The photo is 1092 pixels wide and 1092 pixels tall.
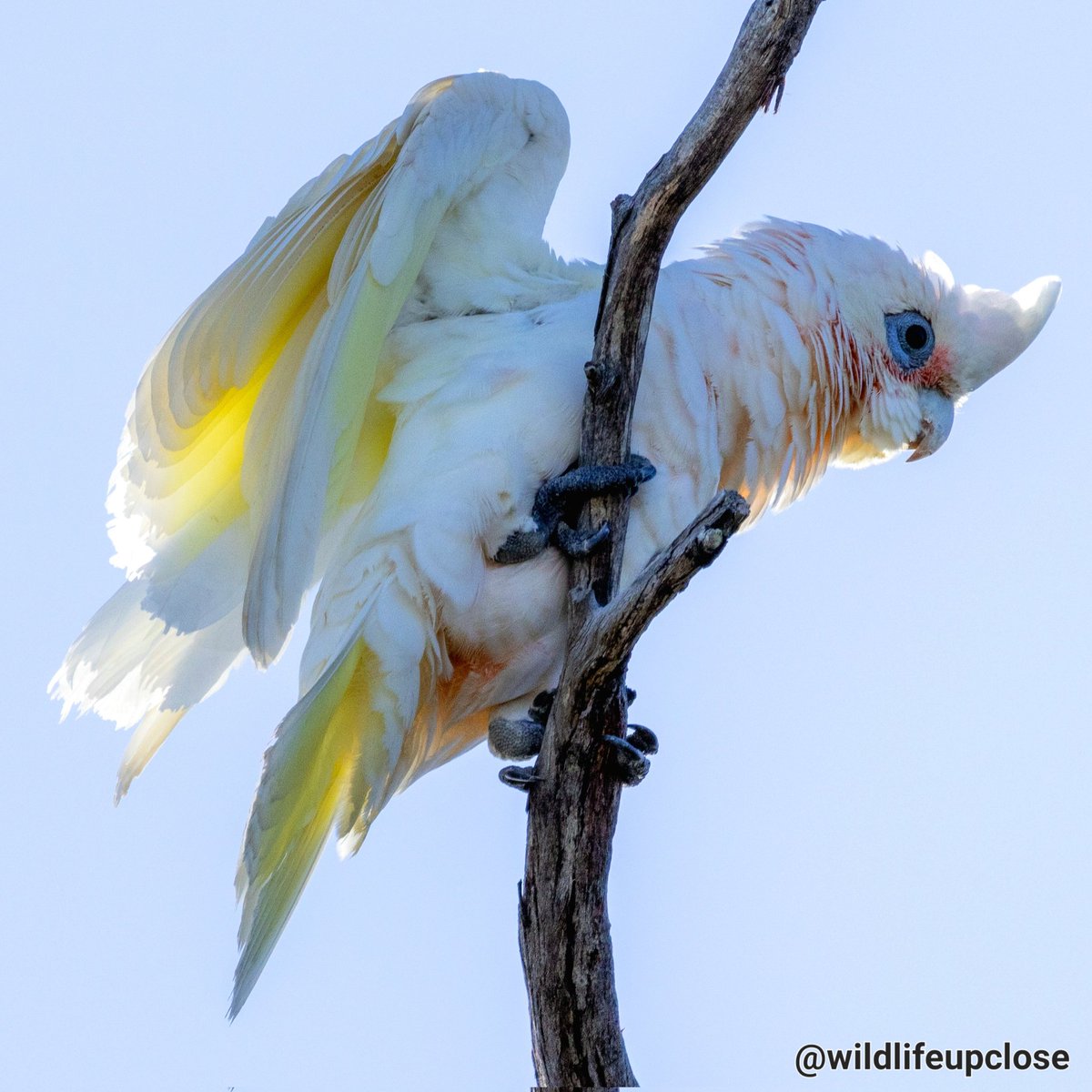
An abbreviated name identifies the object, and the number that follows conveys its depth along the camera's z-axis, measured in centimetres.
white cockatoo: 600
